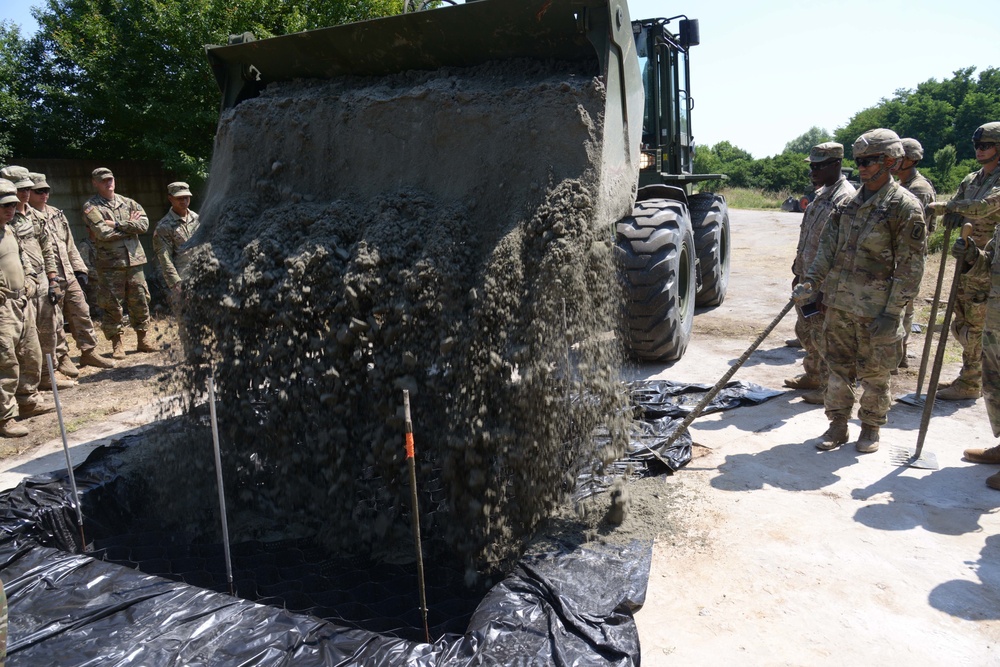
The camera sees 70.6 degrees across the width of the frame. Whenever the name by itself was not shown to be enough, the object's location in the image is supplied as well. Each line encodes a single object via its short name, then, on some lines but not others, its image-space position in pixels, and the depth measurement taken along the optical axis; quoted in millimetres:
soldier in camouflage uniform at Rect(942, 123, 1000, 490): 3598
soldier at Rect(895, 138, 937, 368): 5402
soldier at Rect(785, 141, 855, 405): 4723
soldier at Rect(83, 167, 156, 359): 6868
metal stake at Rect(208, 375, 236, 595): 2740
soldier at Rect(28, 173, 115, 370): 6152
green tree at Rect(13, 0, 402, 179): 8906
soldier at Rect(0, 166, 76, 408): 5410
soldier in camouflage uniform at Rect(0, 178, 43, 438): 4980
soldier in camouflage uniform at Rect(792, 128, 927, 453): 3742
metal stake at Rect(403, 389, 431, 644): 2291
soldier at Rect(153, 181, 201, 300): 6977
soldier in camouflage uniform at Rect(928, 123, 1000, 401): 4191
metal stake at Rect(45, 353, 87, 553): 3246
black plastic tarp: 2250
